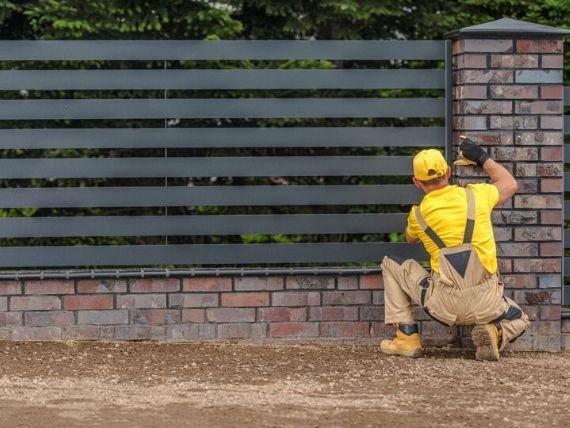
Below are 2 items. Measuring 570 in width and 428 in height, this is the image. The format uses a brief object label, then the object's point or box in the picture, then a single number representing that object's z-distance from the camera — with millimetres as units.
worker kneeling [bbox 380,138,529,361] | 14445
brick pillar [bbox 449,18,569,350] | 15531
